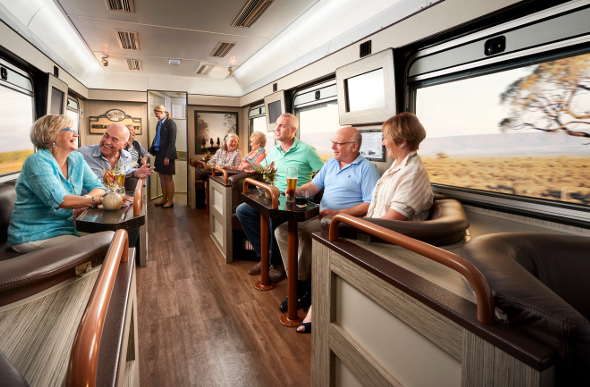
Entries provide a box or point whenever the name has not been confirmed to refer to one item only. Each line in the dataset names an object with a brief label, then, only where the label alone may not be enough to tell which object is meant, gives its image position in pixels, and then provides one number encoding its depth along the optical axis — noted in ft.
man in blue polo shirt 9.33
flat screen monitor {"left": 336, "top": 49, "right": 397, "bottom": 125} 10.42
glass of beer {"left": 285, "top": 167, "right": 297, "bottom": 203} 8.84
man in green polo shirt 11.85
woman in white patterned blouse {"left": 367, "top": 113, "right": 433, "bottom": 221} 6.84
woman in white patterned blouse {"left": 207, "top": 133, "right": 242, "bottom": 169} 20.86
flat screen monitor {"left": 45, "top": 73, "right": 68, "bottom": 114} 14.64
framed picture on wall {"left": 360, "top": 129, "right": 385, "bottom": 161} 11.91
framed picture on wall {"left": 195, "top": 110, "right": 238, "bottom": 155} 27.30
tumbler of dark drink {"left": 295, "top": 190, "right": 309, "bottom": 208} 8.55
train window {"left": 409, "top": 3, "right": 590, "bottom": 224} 6.29
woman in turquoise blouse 6.98
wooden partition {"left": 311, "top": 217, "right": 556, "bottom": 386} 2.56
